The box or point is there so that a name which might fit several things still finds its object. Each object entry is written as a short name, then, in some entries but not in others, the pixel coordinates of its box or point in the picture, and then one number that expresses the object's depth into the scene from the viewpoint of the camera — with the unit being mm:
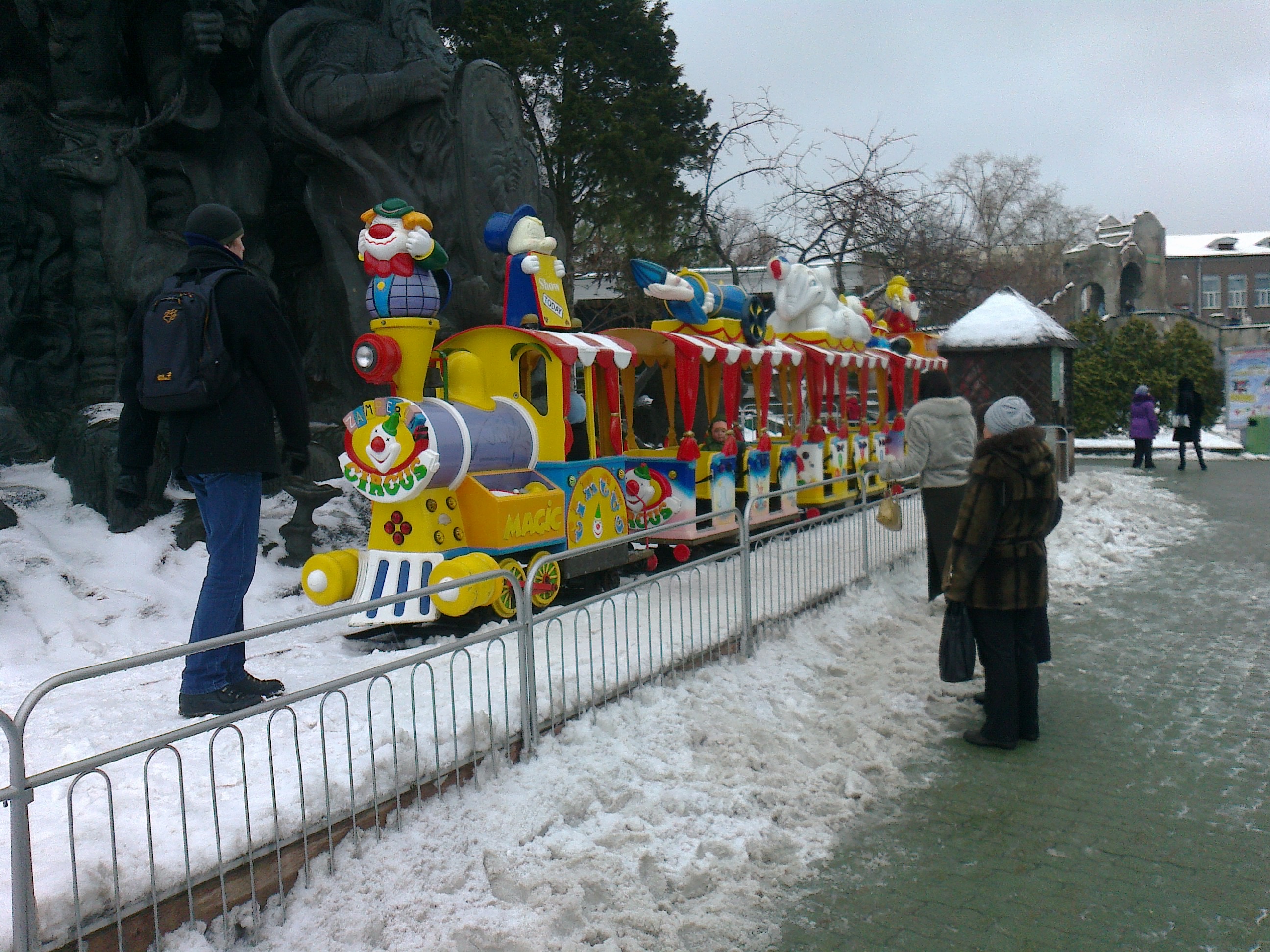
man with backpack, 4250
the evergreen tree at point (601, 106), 19656
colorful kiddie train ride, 6074
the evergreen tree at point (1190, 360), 27234
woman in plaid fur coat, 5035
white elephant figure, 11273
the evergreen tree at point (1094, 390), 26469
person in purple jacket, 19500
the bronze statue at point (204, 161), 9125
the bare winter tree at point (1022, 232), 39125
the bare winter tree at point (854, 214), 15656
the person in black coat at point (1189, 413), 19594
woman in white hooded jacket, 7230
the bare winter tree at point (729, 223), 16328
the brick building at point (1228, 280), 57844
